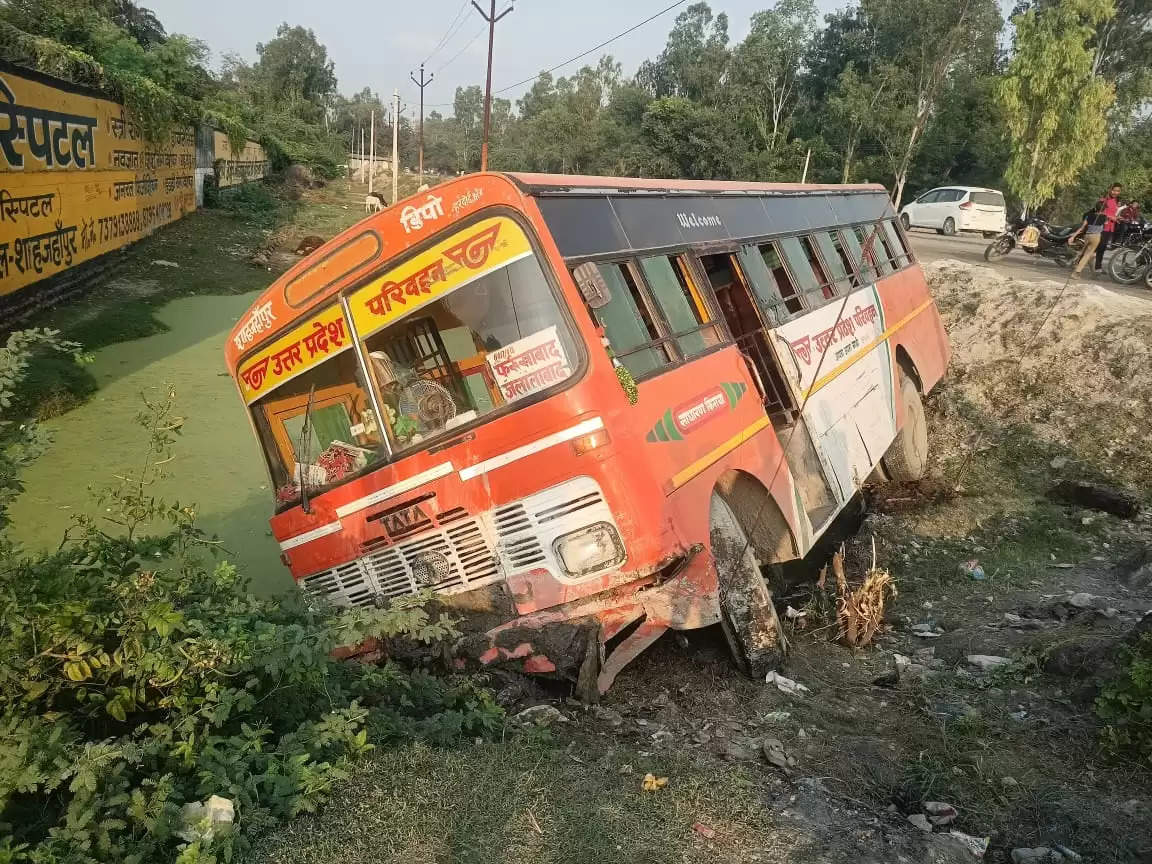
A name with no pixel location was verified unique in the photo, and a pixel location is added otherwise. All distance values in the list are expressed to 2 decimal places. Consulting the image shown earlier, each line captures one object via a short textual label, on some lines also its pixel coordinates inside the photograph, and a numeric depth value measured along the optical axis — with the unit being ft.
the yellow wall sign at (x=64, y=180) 31.83
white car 76.59
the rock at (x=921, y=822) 9.79
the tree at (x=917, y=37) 114.32
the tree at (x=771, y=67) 154.30
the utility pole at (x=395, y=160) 112.98
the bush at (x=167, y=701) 8.53
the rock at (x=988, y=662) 14.67
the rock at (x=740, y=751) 11.53
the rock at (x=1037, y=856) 9.27
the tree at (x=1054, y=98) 76.07
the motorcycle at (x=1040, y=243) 52.08
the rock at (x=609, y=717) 12.62
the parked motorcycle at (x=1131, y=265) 46.44
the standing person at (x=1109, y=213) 47.82
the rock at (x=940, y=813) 10.08
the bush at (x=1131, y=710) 11.10
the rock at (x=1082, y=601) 17.20
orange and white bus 12.28
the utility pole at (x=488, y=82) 90.82
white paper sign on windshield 12.37
